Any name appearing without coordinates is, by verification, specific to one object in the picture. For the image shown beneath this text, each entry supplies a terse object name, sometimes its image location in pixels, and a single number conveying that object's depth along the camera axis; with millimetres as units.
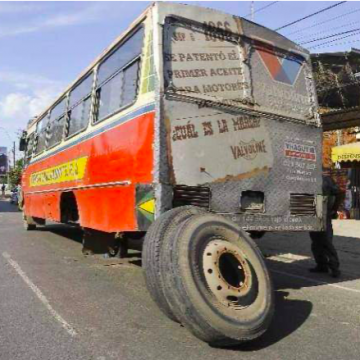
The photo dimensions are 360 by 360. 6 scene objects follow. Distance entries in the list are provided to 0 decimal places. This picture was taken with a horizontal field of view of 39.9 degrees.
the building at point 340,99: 18469
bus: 4430
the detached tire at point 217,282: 4043
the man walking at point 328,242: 7301
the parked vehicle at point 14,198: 37966
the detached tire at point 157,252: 4422
